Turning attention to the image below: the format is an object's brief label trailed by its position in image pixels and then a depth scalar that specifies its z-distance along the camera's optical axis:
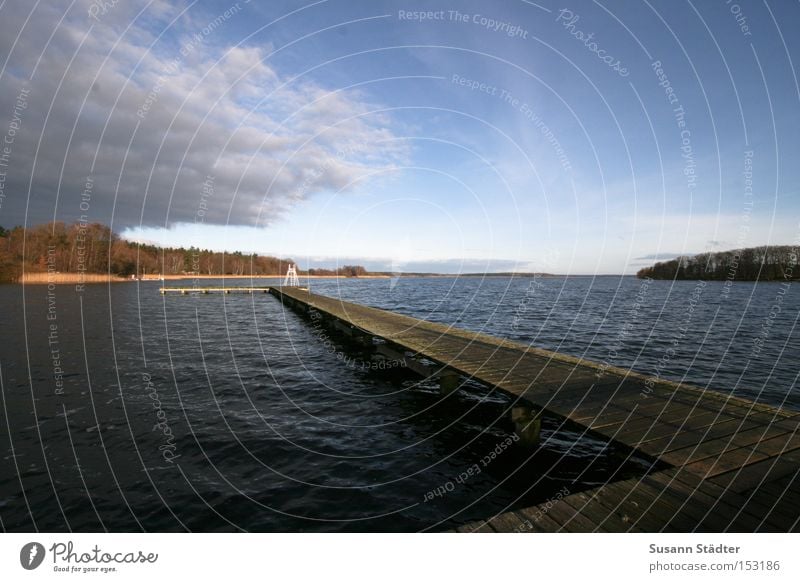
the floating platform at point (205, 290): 68.81
